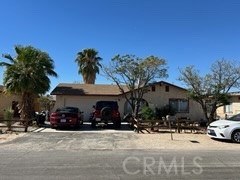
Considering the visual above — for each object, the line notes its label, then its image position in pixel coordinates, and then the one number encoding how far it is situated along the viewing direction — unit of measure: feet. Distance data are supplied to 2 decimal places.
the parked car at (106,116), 40.72
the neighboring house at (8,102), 58.30
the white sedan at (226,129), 28.76
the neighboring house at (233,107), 65.61
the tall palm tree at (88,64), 83.69
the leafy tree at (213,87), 42.16
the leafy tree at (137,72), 49.68
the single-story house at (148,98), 56.05
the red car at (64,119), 39.86
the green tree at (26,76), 44.11
